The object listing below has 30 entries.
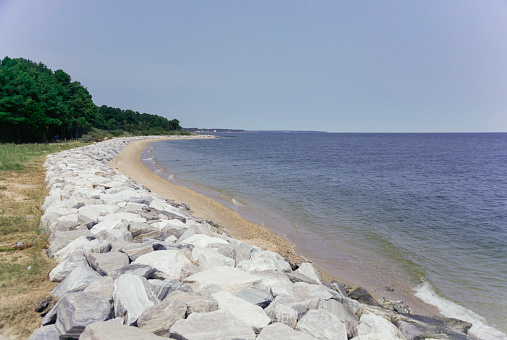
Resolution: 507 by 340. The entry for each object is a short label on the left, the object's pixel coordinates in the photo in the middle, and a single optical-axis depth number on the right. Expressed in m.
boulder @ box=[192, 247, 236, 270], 5.14
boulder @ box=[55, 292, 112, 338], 3.10
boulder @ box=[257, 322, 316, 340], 3.20
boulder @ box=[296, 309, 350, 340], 3.50
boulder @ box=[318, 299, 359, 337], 3.97
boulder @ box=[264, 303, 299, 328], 3.63
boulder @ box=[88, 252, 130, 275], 4.48
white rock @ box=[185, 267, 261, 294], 4.40
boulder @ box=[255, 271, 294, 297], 4.48
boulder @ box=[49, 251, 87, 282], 4.50
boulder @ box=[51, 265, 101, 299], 4.03
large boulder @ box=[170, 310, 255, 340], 3.10
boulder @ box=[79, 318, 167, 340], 2.89
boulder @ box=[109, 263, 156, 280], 4.31
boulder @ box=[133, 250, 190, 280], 4.75
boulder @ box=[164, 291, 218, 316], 3.56
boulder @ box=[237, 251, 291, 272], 5.36
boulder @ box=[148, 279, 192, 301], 4.02
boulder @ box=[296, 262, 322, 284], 5.95
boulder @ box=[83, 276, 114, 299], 3.79
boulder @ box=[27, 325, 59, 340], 3.11
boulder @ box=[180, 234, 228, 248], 6.33
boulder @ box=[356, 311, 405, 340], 3.79
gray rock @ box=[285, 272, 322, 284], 5.36
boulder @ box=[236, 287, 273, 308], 4.00
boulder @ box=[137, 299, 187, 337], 3.21
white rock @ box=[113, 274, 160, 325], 3.40
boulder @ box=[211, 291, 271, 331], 3.51
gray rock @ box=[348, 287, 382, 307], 5.90
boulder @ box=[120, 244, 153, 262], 5.08
